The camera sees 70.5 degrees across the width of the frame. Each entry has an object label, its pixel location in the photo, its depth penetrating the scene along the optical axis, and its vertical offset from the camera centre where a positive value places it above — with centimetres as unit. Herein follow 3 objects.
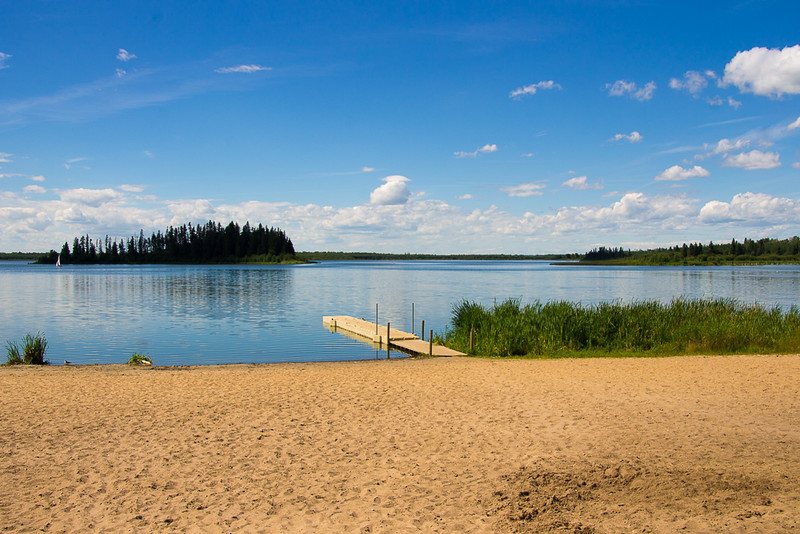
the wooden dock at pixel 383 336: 1962 -313
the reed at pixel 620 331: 1823 -252
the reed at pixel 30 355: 1705 -284
